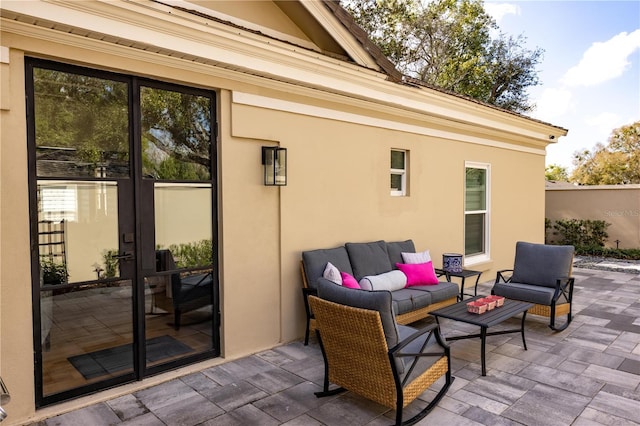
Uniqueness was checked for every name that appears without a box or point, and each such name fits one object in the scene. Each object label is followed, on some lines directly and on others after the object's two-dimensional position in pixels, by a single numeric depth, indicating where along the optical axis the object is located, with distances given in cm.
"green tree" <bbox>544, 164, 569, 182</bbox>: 3638
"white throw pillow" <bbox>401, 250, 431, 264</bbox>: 609
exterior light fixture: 475
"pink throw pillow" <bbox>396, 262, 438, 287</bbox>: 582
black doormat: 372
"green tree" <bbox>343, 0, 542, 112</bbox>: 1770
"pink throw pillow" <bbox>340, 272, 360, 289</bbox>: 486
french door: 347
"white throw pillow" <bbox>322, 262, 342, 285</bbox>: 480
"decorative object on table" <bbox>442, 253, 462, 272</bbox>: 675
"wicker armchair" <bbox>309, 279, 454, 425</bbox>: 307
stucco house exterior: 331
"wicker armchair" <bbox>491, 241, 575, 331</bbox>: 546
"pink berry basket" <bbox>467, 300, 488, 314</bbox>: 453
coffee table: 415
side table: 641
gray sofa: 500
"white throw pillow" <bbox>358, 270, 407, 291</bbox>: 522
